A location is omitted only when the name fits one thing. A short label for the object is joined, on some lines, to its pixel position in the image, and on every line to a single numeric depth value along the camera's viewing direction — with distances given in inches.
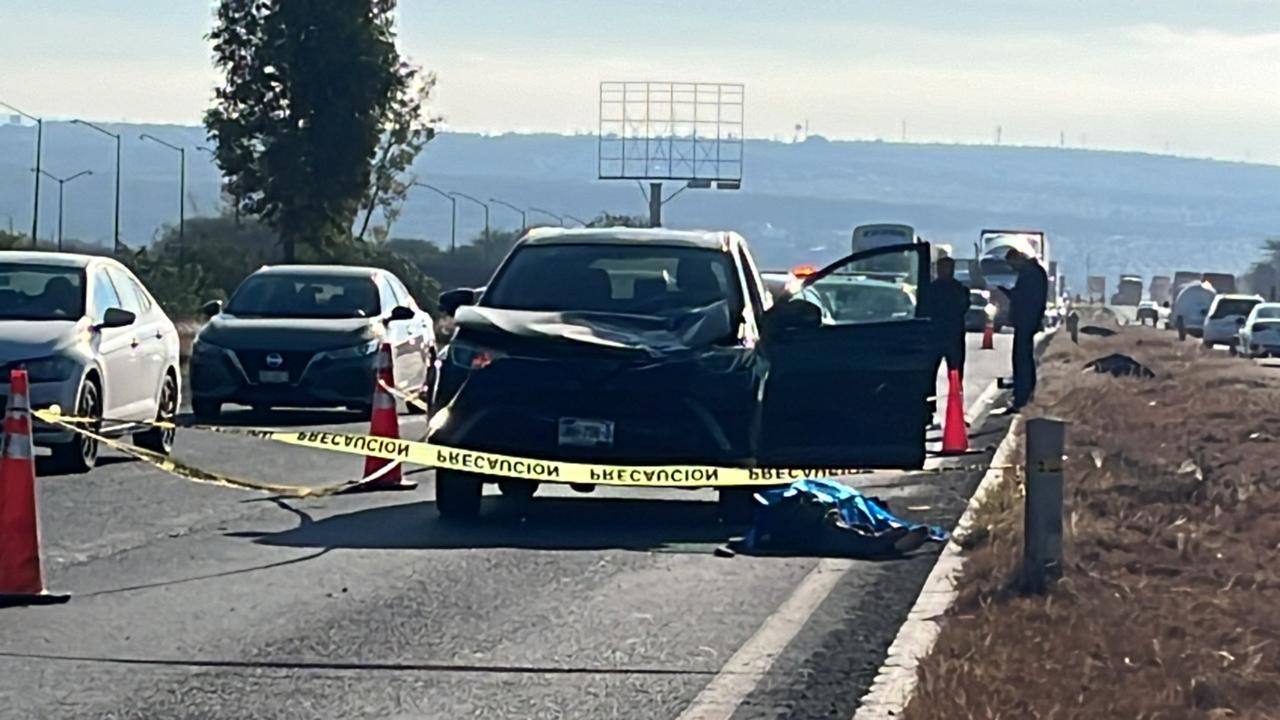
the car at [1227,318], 2309.3
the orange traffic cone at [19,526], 388.8
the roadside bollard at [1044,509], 398.3
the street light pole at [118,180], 1902.7
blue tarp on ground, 489.1
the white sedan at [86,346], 609.3
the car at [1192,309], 2748.5
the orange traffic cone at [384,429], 604.0
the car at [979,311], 2116.1
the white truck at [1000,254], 2509.8
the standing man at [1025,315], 943.7
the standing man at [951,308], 838.5
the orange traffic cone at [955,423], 765.3
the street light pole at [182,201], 2065.7
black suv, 516.7
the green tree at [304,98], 1694.1
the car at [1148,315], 4079.7
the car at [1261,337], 2022.6
